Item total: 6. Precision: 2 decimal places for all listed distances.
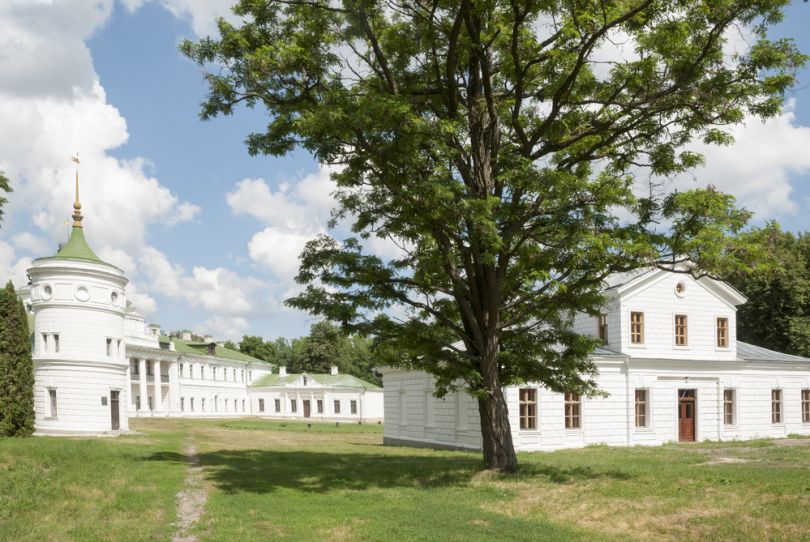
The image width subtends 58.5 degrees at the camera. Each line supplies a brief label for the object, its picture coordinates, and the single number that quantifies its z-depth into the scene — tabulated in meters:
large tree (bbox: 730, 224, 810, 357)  45.03
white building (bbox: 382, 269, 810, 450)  27.78
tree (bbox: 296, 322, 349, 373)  99.19
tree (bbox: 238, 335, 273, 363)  117.88
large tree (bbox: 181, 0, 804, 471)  14.02
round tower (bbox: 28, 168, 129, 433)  34.47
